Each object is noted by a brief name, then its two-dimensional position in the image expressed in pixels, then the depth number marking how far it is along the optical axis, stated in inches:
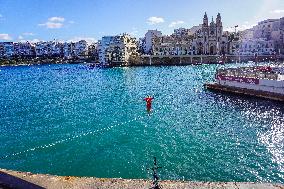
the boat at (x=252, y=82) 909.6
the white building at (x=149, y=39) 4096.0
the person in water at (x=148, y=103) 479.0
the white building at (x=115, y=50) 3387.1
